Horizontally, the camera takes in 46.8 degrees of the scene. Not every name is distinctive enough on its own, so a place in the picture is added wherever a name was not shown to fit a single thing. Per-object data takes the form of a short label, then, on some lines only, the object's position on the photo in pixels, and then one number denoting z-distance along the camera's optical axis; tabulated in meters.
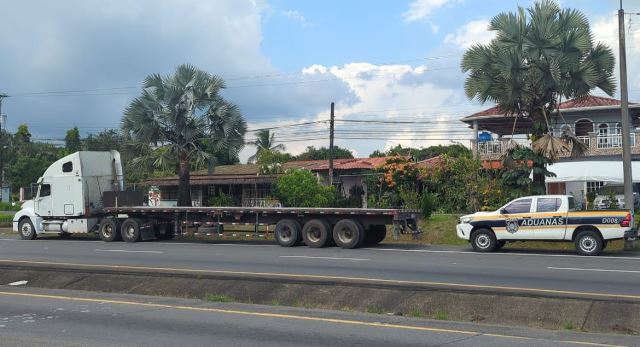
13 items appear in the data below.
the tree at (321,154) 82.75
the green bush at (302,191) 35.79
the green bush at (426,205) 29.25
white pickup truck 20.45
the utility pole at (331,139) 41.59
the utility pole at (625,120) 23.36
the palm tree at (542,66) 25.91
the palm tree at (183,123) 34.66
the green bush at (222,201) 41.09
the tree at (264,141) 65.56
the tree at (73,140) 77.19
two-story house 35.06
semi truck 23.98
